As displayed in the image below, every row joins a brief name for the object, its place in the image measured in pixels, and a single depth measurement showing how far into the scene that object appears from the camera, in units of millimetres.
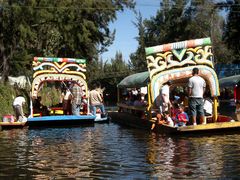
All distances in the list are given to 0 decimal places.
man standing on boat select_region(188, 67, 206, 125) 11705
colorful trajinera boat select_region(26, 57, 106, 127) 15871
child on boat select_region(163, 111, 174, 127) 12154
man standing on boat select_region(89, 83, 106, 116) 17788
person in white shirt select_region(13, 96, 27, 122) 15851
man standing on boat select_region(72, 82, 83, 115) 16781
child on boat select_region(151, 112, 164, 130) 12446
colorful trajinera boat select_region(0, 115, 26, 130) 15162
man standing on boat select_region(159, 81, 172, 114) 12187
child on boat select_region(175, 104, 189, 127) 11968
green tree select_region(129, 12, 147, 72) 64368
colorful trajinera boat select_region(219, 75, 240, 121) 23144
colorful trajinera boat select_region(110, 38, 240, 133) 12471
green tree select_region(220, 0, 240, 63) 35707
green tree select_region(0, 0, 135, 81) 24592
